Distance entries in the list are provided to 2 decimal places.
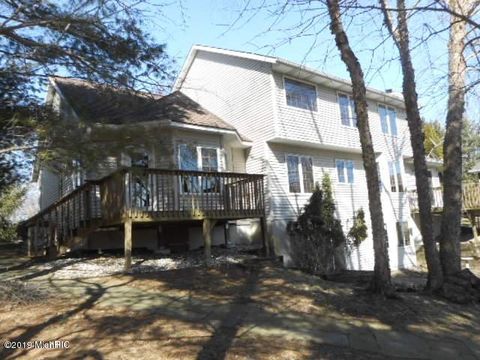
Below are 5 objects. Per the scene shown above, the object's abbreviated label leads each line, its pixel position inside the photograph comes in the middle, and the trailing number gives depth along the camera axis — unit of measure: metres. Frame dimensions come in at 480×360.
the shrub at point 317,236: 15.54
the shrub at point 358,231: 19.06
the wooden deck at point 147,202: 11.60
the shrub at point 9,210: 20.60
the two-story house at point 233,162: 12.14
